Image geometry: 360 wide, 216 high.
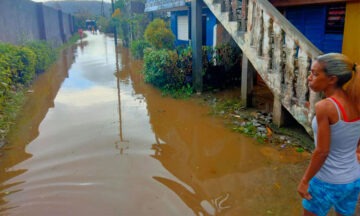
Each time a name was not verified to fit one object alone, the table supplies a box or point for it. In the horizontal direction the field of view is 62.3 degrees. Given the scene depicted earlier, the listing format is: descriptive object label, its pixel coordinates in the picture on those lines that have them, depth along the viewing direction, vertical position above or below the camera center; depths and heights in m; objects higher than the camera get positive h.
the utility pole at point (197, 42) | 7.76 -0.09
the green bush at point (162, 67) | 8.52 -0.79
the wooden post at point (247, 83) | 6.65 -0.99
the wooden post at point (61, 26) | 26.91 +1.30
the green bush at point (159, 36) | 10.92 +0.11
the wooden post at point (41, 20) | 17.98 +1.25
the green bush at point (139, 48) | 16.14 -0.46
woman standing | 1.92 -0.67
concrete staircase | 4.55 -0.26
